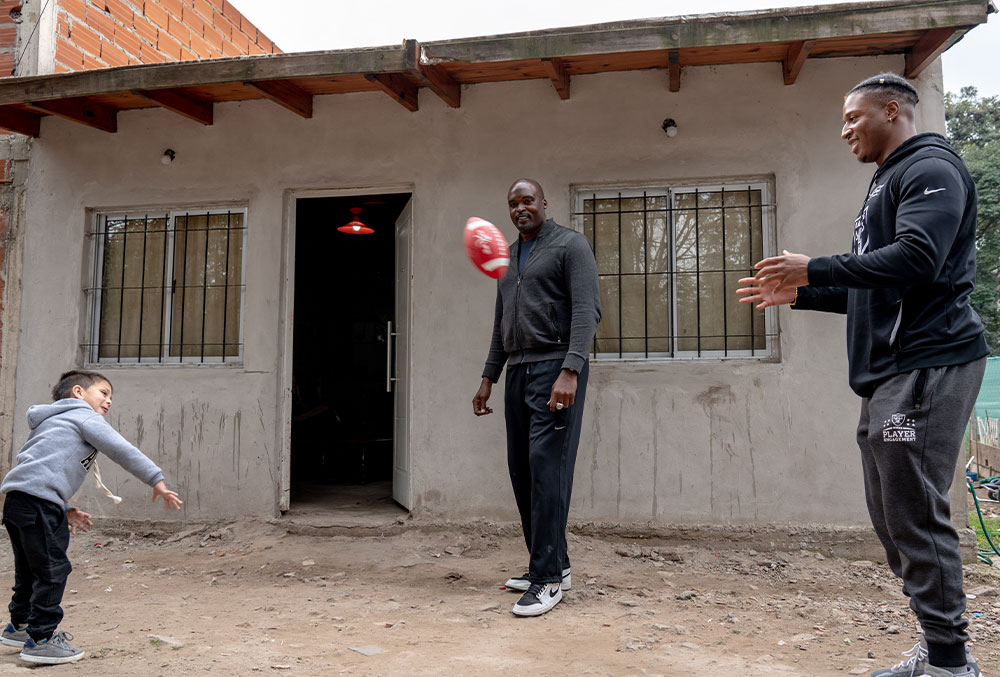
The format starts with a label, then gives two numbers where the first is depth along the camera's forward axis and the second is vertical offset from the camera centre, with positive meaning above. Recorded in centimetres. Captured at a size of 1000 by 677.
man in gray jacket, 388 +7
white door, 568 +7
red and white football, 407 +72
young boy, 317 -55
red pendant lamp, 806 +166
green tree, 2238 +464
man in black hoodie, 237 +16
